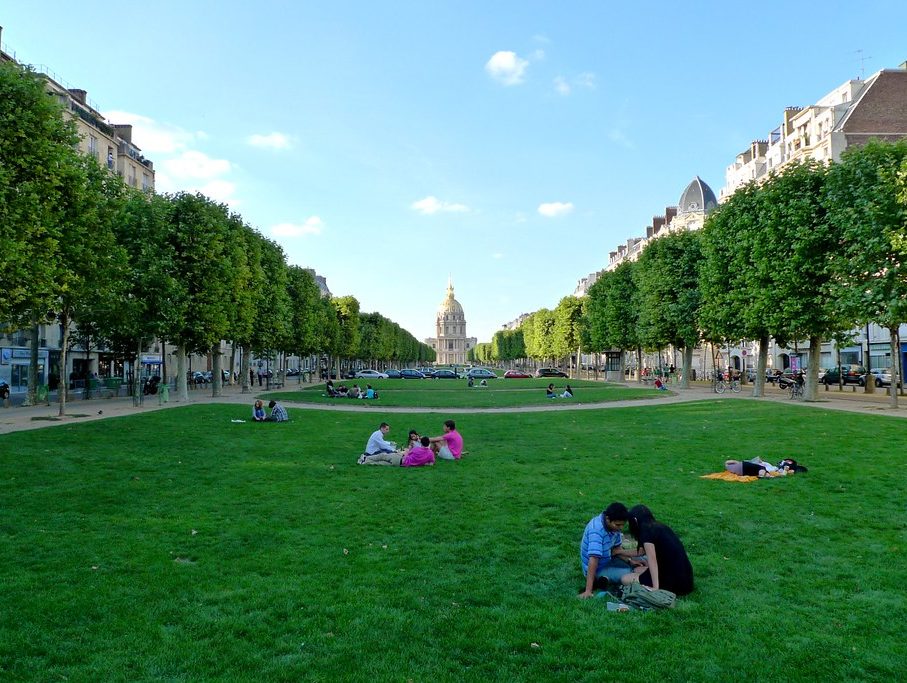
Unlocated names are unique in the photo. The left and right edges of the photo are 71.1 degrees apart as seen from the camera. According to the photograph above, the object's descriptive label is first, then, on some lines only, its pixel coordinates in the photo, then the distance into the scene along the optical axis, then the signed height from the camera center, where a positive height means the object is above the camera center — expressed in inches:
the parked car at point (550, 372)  3718.0 -96.8
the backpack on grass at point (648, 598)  271.0 -104.2
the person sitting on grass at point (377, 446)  658.8 -92.9
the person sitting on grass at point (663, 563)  286.2 -94.6
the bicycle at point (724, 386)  1781.0 -89.2
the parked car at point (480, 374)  3223.4 -91.6
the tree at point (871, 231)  1059.9 +210.4
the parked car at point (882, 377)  2042.9 -78.5
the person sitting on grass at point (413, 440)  657.9 -86.9
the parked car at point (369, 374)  3387.6 -94.2
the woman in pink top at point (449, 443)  676.1 -93.5
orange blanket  541.2 -106.6
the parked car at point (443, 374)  3766.7 -105.7
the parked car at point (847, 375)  2038.6 -71.6
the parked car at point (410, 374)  3718.0 -102.4
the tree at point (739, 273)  1359.5 +189.2
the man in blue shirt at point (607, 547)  296.8 -91.3
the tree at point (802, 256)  1234.0 +195.3
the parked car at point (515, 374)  3737.7 -108.1
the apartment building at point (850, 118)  2546.8 +995.5
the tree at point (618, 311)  2466.8 +176.1
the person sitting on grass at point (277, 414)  1043.3 -93.2
